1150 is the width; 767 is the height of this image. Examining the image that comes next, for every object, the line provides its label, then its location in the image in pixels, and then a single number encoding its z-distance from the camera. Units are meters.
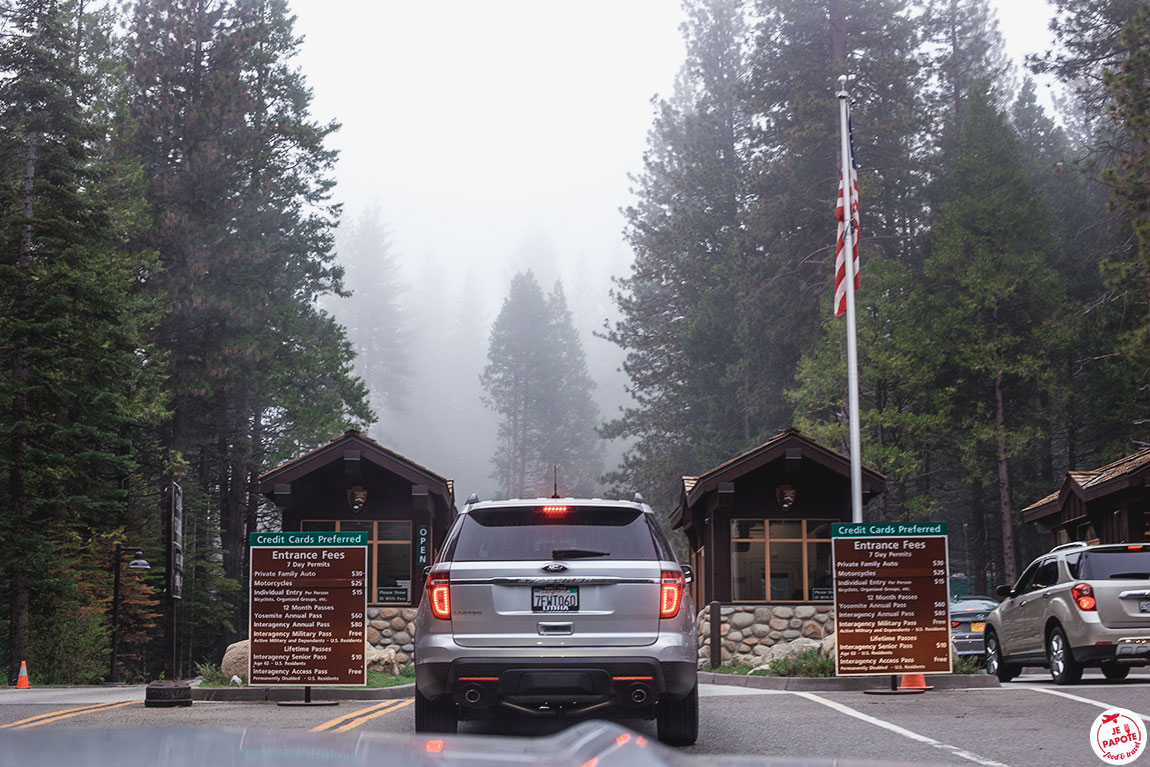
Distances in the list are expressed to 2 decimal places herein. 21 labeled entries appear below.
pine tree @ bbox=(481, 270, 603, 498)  104.06
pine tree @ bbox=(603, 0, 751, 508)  55.84
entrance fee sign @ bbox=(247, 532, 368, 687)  13.61
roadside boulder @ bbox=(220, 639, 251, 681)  18.38
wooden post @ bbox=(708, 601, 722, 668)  27.54
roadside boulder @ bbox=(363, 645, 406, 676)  21.86
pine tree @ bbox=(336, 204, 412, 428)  133.00
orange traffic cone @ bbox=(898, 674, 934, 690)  14.98
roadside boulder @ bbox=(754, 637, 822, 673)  20.42
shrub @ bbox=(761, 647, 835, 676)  17.70
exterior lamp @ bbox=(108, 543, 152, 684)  36.22
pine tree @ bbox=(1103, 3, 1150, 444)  27.04
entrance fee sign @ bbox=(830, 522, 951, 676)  14.40
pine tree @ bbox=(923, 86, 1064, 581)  40.47
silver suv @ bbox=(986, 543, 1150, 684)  15.57
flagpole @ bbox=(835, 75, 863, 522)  19.12
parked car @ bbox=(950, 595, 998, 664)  28.25
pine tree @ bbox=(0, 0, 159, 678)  32.59
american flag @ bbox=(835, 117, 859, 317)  20.25
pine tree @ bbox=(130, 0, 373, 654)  43.00
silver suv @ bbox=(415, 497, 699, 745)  8.55
